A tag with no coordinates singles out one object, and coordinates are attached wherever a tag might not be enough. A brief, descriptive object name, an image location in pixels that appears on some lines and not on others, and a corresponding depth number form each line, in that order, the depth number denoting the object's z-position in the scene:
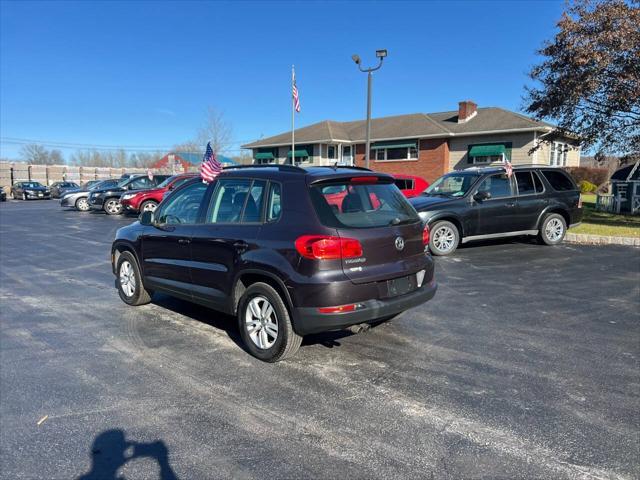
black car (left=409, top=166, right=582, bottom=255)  9.91
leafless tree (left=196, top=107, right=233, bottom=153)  42.03
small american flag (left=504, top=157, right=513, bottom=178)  10.32
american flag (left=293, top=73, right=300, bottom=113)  23.67
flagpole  23.93
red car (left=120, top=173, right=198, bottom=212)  18.69
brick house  28.20
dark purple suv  4.01
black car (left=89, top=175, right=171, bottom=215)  21.22
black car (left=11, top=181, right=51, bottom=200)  39.00
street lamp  18.94
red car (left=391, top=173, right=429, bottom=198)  13.97
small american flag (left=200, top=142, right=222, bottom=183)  5.24
